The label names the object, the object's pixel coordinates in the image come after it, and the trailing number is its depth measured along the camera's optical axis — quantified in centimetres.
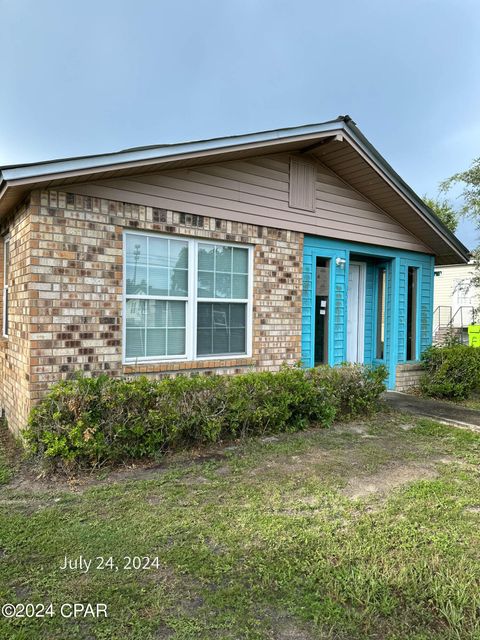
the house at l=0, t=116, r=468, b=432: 505
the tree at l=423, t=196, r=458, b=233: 2958
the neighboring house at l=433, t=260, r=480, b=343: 2067
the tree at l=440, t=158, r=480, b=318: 1153
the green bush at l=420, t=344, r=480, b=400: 838
